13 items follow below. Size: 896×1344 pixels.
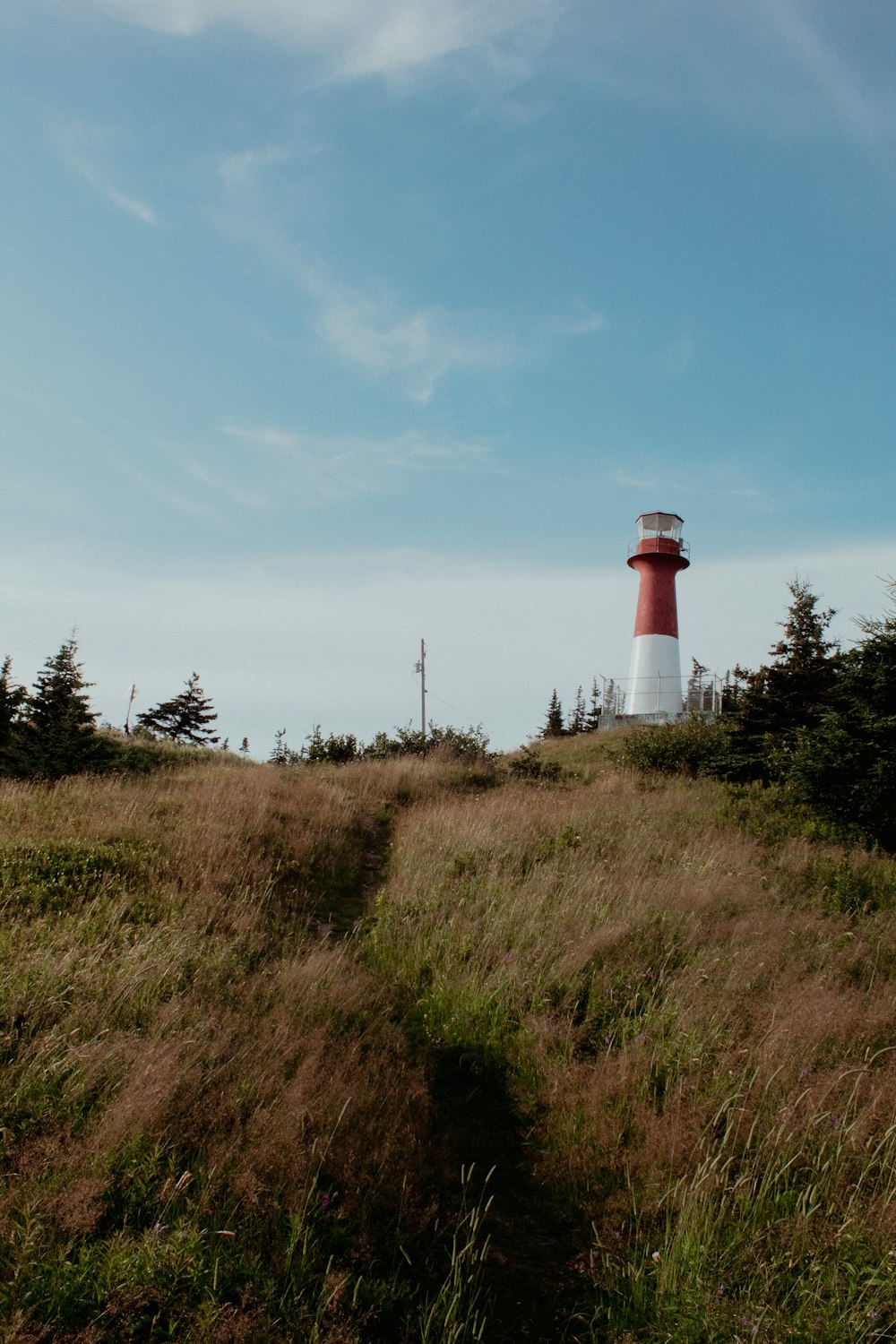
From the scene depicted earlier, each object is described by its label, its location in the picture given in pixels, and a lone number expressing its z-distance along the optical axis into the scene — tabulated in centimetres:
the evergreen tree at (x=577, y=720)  5470
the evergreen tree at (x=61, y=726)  2003
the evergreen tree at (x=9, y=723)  2014
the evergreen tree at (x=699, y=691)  3694
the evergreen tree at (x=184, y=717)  4972
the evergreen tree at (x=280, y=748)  5647
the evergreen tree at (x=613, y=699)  3694
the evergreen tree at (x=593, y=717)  5042
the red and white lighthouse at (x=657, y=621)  3403
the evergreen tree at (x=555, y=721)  5656
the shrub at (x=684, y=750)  2072
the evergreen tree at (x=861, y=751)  1270
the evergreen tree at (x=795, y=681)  1998
